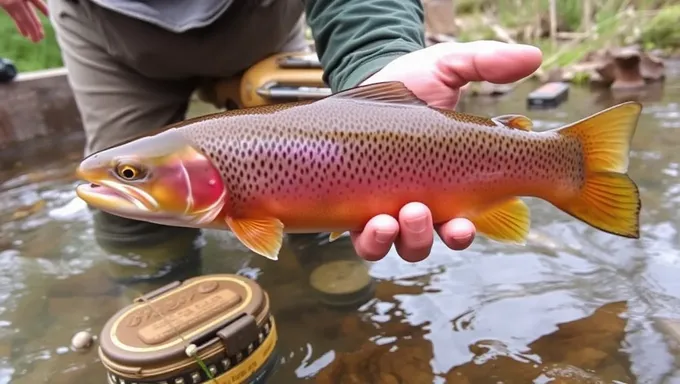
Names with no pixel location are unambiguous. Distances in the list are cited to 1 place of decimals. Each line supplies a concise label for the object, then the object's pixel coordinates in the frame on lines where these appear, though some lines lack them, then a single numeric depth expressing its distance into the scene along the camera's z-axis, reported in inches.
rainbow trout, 10.3
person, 11.4
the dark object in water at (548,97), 49.8
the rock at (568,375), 13.6
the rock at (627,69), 53.3
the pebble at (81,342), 16.6
